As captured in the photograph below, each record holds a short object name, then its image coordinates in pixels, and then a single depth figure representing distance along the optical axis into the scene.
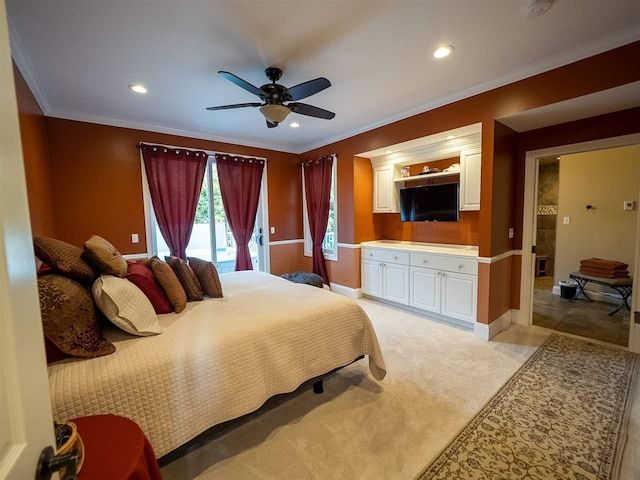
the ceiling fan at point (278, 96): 2.28
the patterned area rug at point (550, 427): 1.53
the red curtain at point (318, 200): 4.81
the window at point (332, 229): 4.75
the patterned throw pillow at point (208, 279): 2.36
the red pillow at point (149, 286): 1.88
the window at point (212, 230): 4.47
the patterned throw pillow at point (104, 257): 1.60
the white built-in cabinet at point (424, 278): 3.27
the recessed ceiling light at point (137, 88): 2.74
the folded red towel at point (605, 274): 3.75
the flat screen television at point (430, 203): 3.64
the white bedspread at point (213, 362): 1.25
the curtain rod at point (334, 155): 4.64
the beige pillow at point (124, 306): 1.51
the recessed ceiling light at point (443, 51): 2.21
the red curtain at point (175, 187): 3.90
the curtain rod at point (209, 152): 3.82
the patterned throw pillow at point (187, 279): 2.24
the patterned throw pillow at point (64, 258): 1.44
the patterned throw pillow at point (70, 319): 1.27
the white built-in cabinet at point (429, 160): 3.36
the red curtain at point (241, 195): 4.54
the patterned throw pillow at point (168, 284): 1.99
